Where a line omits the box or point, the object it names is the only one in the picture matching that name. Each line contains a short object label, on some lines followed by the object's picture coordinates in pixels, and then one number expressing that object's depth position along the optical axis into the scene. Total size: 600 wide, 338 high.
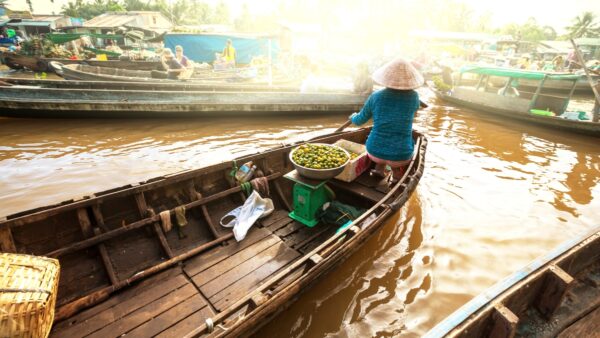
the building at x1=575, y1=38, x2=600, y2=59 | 33.08
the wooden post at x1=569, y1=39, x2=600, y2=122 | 10.13
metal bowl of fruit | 4.06
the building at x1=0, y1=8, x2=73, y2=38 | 37.09
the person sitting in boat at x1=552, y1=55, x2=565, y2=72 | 16.64
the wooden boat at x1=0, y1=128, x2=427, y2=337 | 2.92
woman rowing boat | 4.18
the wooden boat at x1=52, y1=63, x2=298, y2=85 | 12.58
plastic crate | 4.93
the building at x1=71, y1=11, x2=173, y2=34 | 35.06
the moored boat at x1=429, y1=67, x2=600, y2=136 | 10.49
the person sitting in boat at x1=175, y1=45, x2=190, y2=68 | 14.34
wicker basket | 2.02
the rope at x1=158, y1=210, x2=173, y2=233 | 3.91
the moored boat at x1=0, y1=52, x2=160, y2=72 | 19.83
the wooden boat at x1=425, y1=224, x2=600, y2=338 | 1.96
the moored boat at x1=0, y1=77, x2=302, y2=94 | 10.91
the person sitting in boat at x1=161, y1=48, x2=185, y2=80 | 13.89
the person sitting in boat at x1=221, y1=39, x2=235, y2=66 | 17.05
